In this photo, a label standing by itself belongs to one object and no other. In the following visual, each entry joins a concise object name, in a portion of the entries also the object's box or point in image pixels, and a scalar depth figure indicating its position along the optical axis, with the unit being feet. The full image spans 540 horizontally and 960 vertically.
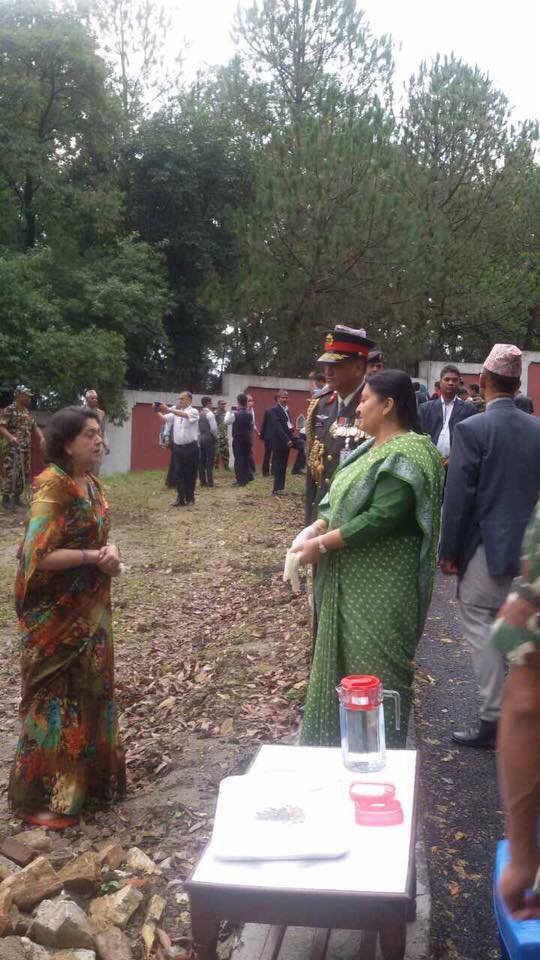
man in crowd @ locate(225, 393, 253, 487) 63.72
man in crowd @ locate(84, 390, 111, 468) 52.01
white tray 7.21
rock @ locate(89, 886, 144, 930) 10.83
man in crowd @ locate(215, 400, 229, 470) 81.25
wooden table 6.83
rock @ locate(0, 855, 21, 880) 12.01
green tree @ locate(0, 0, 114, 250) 75.05
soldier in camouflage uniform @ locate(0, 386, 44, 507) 49.09
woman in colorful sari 13.99
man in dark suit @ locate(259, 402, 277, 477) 59.41
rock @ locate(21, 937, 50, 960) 9.64
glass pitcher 8.87
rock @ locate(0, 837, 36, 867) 12.64
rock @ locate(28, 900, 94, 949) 9.99
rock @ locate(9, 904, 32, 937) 10.29
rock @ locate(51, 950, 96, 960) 9.64
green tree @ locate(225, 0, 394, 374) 77.82
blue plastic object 6.21
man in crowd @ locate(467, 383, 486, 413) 34.45
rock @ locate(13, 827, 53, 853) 13.07
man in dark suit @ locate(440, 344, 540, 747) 15.57
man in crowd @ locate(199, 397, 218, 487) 64.13
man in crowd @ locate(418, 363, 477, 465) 28.99
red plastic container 7.75
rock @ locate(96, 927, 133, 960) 10.02
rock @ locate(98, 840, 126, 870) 12.33
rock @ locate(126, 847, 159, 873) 12.34
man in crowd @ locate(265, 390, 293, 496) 57.57
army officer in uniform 15.52
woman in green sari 11.56
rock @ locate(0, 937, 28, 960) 9.61
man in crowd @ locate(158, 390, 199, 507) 51.37
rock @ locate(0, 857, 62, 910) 11.00
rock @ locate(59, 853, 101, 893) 11.46
